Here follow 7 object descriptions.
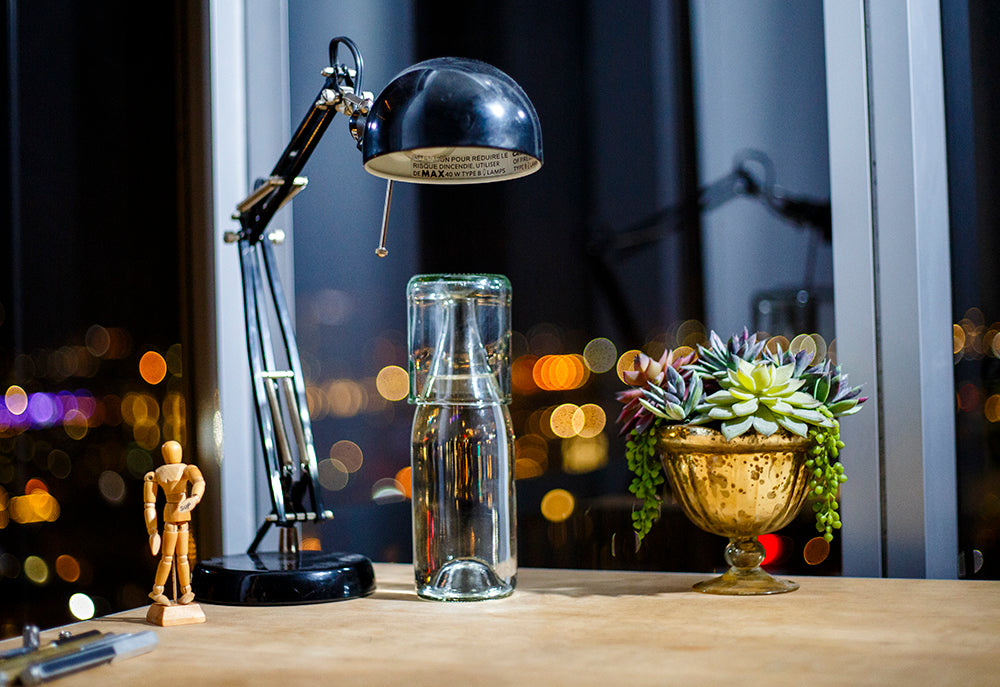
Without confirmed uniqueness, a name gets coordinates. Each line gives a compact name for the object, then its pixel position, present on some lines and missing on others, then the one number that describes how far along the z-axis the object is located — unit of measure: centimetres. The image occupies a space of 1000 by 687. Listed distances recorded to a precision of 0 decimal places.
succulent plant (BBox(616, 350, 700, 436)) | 110
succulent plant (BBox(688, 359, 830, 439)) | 105
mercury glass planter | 107
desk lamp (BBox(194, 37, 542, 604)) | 101
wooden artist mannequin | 100
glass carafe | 114
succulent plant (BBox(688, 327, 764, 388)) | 113
